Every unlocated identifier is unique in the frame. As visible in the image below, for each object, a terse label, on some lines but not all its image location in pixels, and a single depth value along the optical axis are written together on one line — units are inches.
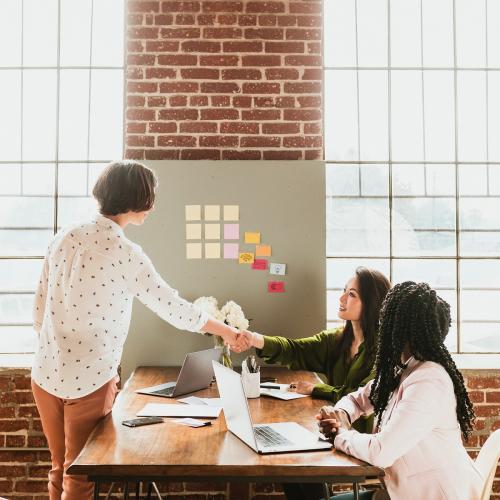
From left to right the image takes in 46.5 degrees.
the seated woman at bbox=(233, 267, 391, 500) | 106.7
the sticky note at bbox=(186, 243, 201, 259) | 138.7
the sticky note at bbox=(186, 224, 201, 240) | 138.6
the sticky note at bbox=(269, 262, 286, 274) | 138.2
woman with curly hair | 70.8
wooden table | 68.7
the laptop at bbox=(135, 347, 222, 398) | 105.3
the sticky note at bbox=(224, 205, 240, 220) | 138.9
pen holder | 104.5
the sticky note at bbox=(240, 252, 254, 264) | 138.5
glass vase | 119.3
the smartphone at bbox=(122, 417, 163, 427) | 85.1
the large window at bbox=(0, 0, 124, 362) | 147.5
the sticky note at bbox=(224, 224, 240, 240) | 138.6
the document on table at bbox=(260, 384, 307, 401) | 105.3
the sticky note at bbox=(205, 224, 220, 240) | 138.6
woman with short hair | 85.4
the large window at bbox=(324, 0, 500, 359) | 149.9
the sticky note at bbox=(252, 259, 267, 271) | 138.6
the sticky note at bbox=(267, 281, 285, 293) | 138.4
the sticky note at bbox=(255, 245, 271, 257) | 138.6
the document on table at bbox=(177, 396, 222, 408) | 100.1
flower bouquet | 123.7
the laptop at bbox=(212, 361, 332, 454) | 74.0
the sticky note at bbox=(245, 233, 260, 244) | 138.8
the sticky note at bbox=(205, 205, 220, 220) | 138.7
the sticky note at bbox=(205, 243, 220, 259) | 138.9
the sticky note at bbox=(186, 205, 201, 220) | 138.7
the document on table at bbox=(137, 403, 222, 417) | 91.3
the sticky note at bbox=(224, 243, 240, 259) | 138.8
